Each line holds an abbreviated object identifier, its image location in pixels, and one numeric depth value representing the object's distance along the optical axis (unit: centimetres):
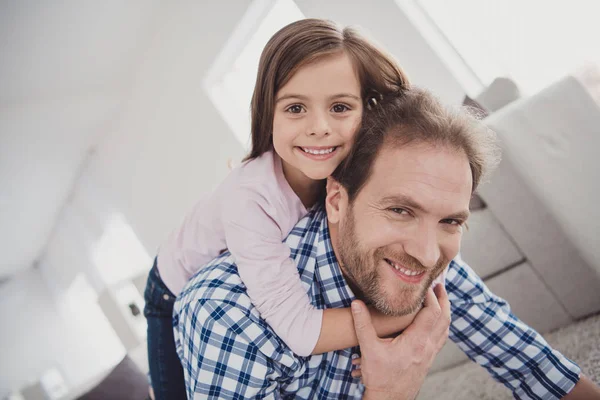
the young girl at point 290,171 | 90
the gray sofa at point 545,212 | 143
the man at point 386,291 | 85
